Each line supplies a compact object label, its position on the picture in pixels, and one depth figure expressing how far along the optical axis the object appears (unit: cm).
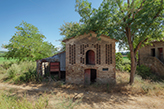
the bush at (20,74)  1098
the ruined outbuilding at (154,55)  1550
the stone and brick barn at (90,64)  1012
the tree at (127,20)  759
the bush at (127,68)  1655
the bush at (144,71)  1494
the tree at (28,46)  1800
